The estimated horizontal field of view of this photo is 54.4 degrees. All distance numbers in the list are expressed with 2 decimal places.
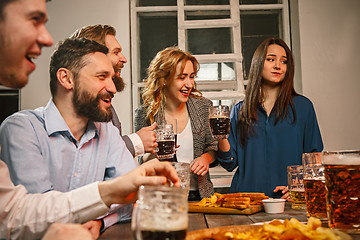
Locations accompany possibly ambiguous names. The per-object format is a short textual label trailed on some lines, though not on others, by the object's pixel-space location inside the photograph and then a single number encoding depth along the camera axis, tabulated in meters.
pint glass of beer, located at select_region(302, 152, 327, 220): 1.24
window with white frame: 3.72
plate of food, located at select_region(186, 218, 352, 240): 0.81
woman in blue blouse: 2.52
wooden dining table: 1.12
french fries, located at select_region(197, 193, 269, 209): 1.46
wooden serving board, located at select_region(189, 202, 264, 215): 1.43
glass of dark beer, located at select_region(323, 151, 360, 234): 0.98
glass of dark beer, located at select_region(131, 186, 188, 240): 0.72
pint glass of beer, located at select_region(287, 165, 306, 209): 1.53
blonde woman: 2.60
